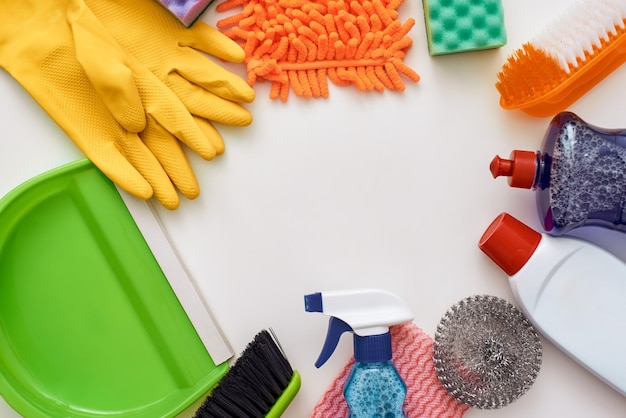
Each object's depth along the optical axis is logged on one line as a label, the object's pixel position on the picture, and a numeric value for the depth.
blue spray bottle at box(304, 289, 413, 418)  0.74
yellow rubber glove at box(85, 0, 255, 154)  0.78
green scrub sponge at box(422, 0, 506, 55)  0.79
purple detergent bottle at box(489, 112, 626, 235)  0.74
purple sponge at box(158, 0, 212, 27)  0.75
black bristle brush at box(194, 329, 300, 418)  0.75
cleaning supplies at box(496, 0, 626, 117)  0.74
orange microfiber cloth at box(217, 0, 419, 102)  0.79
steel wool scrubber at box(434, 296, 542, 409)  0.76
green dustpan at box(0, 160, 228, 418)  0.78
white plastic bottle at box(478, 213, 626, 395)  0.78
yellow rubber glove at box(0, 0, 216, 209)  0.75
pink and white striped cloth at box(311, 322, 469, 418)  0.80
